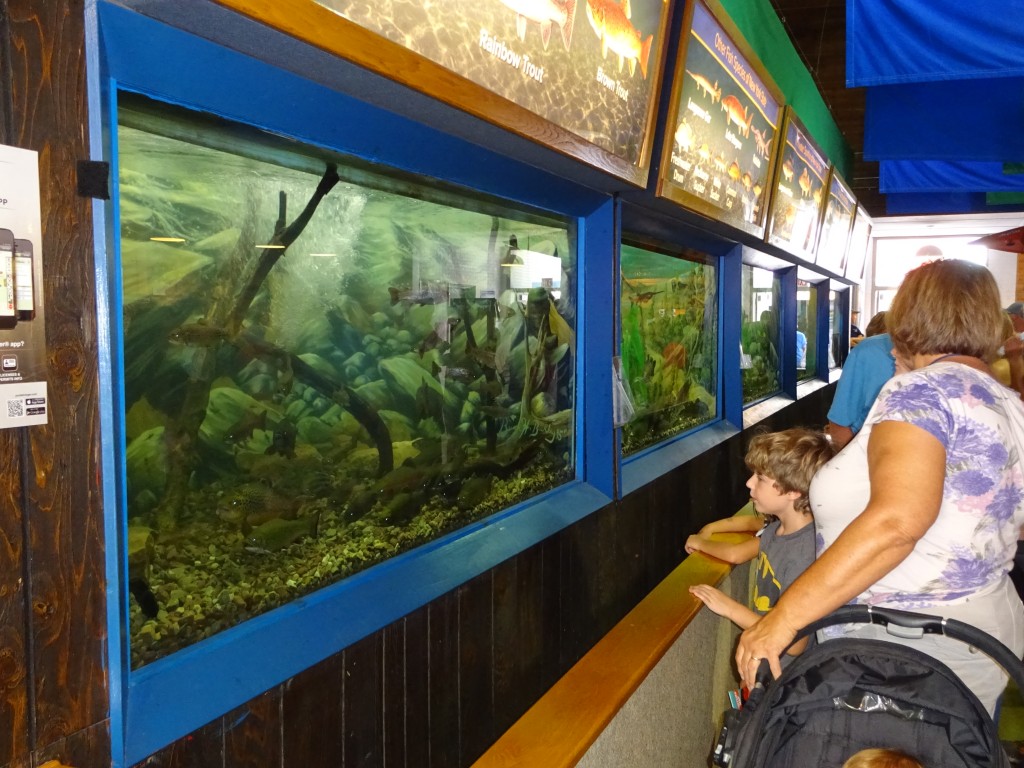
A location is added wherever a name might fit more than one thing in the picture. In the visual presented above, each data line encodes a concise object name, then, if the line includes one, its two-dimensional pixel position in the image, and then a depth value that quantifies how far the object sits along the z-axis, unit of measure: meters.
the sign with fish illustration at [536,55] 1.49
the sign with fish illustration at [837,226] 6.90
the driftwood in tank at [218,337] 1.58
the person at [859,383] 3.76
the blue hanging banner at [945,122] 4.90
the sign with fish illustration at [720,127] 3.14
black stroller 1.51
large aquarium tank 1.52
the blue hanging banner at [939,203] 11.61
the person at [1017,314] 6.21
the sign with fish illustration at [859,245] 8.69
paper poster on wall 1.06
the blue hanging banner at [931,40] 2.98
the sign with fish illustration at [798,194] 5.03
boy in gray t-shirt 2.44
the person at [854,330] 11.80
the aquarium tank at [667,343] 3.77
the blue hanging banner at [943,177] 7.67
